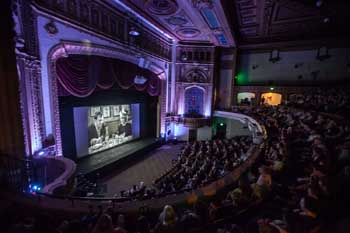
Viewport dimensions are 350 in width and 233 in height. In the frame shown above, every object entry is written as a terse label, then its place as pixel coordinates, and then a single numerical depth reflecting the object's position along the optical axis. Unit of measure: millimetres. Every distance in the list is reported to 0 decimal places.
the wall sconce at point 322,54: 10992
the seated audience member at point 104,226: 1692
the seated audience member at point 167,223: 1784
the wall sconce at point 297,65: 11802
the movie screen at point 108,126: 9024
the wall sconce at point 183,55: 12531
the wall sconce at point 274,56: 12227
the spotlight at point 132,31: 7344
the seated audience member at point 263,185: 2291
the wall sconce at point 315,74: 11430
